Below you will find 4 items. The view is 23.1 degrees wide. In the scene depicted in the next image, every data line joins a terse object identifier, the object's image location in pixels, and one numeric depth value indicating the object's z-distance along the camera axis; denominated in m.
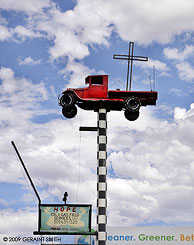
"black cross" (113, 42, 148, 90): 32.78
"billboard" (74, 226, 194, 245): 47.69
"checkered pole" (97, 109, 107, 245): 29.75
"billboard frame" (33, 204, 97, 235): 29.62
